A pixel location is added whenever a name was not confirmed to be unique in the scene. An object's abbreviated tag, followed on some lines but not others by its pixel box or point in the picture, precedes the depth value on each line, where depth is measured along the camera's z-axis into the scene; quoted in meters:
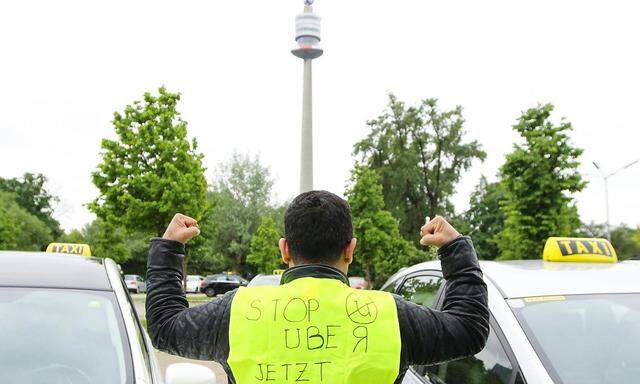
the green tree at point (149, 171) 19.83
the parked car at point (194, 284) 44.73
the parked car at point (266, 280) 15.39
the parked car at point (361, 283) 35.28
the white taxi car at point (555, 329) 2.93
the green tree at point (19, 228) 59.19
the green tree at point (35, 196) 83.00
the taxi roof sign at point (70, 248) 5.68
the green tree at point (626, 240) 63.91
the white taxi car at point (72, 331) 3.18
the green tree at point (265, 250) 46.81
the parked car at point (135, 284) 46.47
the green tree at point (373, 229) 36.31
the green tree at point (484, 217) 60.97
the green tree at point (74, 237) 73.83
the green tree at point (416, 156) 46.62
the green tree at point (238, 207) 57.22
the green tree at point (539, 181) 20.67
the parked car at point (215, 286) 39.56
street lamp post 43.46
